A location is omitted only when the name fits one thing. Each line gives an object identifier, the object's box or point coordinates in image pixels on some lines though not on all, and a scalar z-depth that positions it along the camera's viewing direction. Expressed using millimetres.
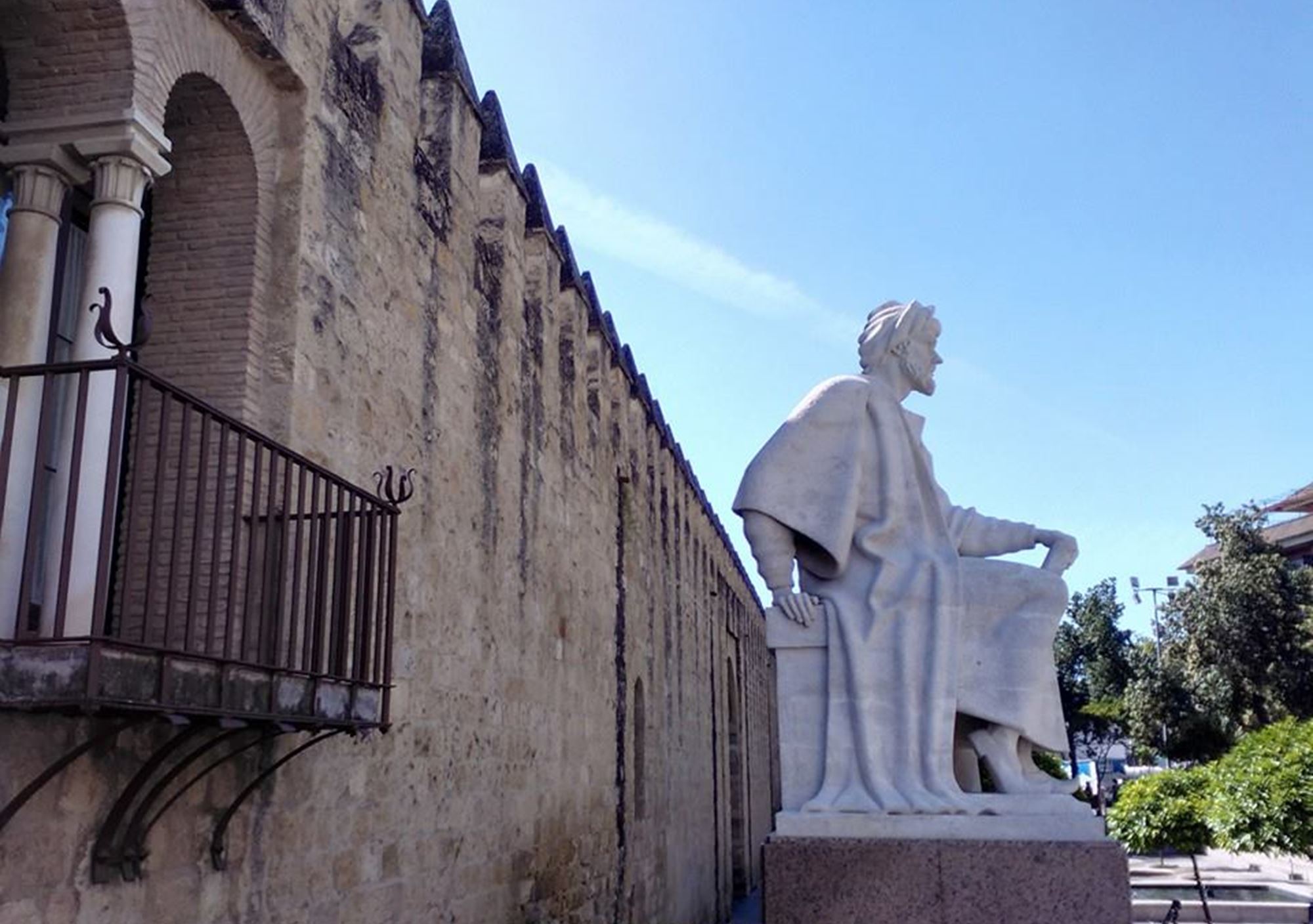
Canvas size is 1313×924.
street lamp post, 33188
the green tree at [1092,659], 45625
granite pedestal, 4281
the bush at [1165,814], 14688
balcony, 3314
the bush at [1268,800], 13117
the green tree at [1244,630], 26812
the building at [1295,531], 40562
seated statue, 4746
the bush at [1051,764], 29656
